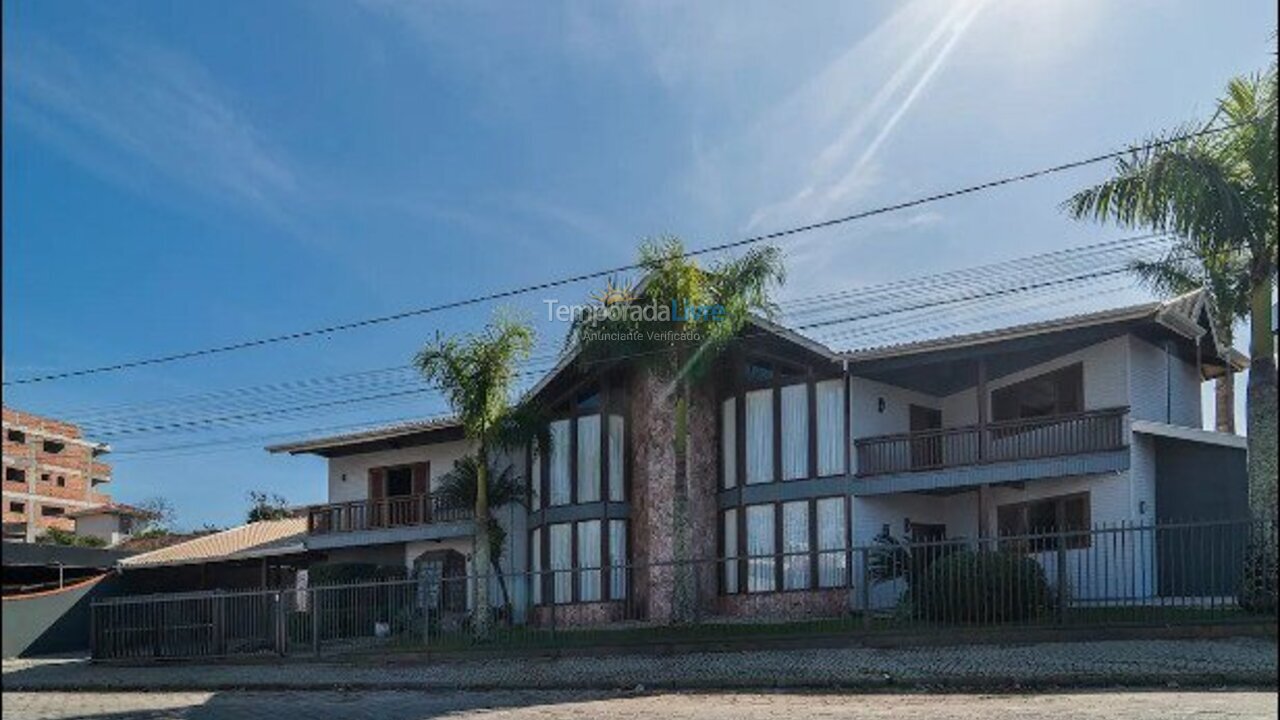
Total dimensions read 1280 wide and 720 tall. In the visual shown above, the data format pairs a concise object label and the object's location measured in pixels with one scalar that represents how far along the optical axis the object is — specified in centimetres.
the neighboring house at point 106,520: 7362
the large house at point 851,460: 2570
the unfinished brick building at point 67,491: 7631
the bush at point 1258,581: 1764
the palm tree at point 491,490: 3153
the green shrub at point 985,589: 2008
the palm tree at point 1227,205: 1853
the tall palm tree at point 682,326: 2569
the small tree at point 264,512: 6512
